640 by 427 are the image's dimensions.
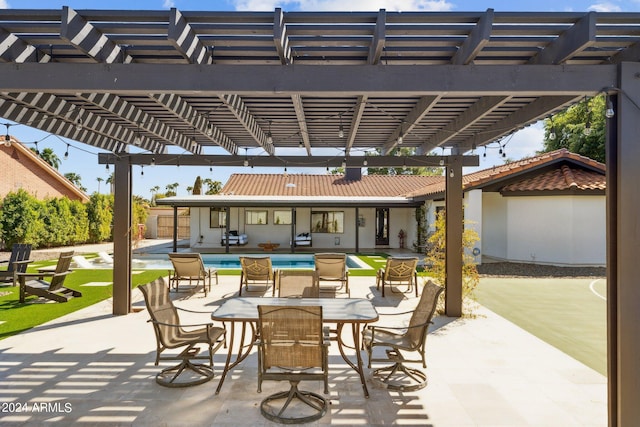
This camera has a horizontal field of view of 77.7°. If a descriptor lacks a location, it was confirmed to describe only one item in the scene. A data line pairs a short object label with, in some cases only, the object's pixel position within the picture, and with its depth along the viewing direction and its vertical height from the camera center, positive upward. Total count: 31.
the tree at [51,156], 40.58 +6.85
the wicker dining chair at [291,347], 3.77 -1.20
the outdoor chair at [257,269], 9.73 -1.17
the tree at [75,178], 47.79 +5.17
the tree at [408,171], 45.02 +5.95
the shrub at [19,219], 19.06 +0.06
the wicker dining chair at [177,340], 4.51 -1.40
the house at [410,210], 14.95 +0.60
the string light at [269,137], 7.13 +1.63
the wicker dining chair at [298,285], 6.05 -0.98
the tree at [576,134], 27.59 +6.85
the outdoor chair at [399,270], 9.57 -1.16
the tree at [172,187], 53.37 +4.65
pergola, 3.12 +1.43
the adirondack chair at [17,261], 9.72 -1.01
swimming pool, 15.32 -1.66
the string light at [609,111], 3.21 +0.92
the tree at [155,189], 58.53 +4.75
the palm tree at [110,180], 56.22 +5.97
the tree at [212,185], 44.21 +4.22
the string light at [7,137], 5.48 +1.16
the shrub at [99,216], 24.92 +0.29
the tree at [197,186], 37.32 +3.34
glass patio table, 4.32 -1.05
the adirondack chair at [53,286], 8.41 -1.44
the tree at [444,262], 7.81 -0.77
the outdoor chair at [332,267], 9.80 -1.11
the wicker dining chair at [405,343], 4.46 -1.39
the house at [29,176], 22.59 +2.79
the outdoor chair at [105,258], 15.76 -1.53
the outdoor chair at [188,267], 9.70 -1.13
